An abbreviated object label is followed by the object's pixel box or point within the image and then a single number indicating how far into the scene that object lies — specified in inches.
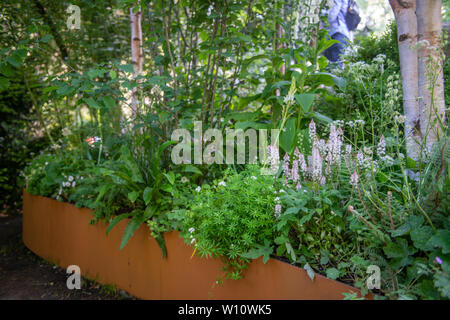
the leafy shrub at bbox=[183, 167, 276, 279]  63.8
